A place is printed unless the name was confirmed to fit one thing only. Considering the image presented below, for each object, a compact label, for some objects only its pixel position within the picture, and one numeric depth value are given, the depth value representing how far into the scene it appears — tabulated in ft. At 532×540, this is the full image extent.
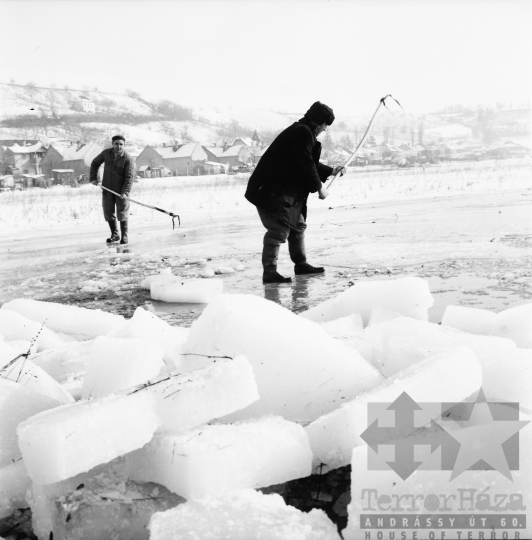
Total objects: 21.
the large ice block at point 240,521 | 4.22
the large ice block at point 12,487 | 5.48
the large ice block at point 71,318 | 12.96
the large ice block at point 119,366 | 6.75
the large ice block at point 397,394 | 5.30
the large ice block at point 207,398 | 5.23
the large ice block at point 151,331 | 9.15
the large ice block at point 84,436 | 4.65
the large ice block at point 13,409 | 5.85
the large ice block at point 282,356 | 6.38
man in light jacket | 33.32
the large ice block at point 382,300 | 11.07
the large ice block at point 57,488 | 5.00
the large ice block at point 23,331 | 11.34
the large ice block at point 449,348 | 6.39
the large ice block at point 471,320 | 9.60
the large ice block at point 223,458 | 4.77
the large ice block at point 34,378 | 7.09
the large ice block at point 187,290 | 16.65
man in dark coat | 18.75
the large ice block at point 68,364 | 8.56
